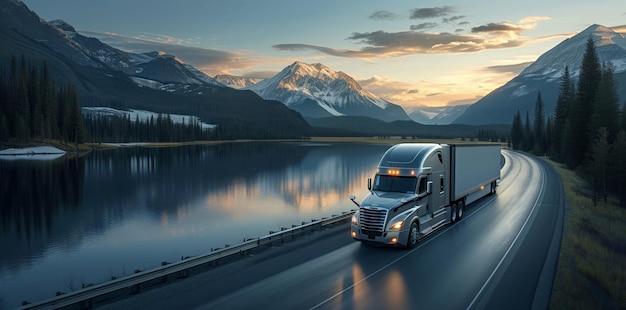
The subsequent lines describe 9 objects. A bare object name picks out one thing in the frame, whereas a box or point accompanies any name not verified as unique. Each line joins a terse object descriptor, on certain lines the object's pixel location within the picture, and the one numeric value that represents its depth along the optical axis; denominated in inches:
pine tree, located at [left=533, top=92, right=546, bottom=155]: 5211.6
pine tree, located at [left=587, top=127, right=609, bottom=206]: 1695.4
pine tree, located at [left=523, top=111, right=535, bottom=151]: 6111.2
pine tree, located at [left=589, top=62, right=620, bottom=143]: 2516.0
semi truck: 768.9
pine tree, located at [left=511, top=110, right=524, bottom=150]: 6683.1
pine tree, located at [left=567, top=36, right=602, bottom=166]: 2827.3
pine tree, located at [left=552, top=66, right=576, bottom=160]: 3931.6
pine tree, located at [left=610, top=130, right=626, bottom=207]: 1713.8
